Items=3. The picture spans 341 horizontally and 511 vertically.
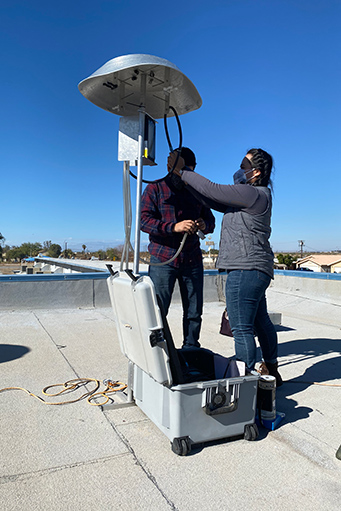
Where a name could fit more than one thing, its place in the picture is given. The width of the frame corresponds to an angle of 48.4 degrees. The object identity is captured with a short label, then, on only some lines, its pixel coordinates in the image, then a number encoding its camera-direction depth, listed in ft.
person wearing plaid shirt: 9.37
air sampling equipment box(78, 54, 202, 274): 7.95
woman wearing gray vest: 7.72
